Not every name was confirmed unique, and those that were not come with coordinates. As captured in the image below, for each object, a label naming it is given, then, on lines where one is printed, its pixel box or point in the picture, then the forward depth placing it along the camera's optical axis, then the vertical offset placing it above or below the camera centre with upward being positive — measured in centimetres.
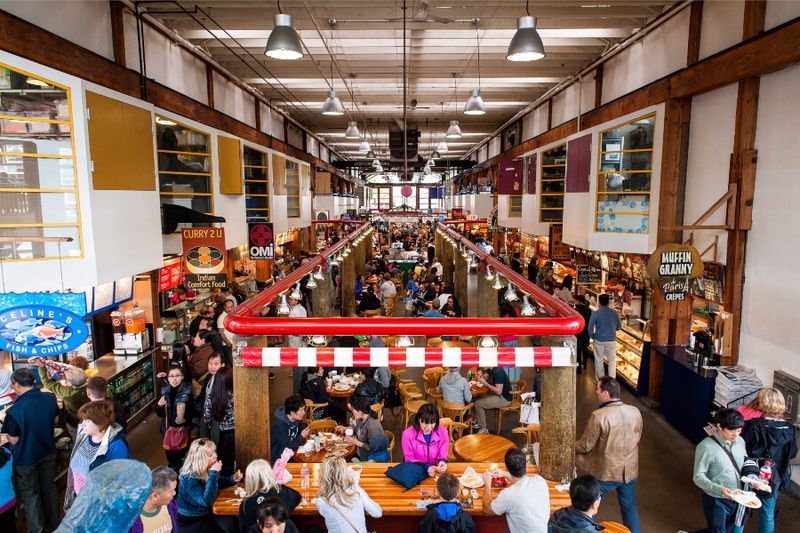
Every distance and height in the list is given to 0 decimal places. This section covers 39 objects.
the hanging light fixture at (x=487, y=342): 430 -119
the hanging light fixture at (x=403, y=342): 431 -120
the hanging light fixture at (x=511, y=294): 633 -117
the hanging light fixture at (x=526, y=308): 512 -109
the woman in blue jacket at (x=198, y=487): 411 -232
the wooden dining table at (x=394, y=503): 436 -260
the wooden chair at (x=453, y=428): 619 -306
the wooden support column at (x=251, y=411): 444 -187
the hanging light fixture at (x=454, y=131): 1291 +177
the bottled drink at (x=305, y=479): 459 -253
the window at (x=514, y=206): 1656 -16
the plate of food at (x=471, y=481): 458 -254
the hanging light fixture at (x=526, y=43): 617 +192
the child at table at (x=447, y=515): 374 -233
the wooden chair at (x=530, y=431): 619 -286
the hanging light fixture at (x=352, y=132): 1325 +178
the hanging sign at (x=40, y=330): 495 -128
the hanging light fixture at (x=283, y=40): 606 +191
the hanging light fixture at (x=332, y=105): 961 +180
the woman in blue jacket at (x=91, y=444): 432 -210
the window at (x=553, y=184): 1309 +44
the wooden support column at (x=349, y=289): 1376 -244
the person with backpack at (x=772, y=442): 466 -220
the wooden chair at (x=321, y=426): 652 -289
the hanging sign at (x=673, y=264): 675 -83
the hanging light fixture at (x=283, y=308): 516 -109
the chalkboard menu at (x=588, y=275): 1234 -179
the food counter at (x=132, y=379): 751 -277
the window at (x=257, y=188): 1230 +30
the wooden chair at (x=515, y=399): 762 -307
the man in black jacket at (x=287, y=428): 511 -232
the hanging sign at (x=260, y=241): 1149 -92
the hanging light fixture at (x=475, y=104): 937 +177
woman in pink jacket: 496 -236
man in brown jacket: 470 -229
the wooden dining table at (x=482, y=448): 571 -286
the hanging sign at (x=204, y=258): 816 -93
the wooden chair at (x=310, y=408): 709 -295
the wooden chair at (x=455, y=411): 695 -300
